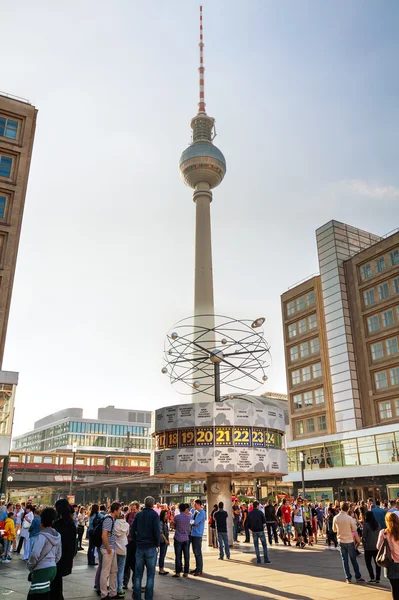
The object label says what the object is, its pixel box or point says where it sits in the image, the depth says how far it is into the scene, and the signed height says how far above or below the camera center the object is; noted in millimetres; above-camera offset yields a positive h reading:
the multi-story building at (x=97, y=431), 132500 +14836
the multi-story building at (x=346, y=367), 46344 +11981
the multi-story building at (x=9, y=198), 39500 +24698
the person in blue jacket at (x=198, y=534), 13945 -1354
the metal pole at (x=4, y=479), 39156 +588
